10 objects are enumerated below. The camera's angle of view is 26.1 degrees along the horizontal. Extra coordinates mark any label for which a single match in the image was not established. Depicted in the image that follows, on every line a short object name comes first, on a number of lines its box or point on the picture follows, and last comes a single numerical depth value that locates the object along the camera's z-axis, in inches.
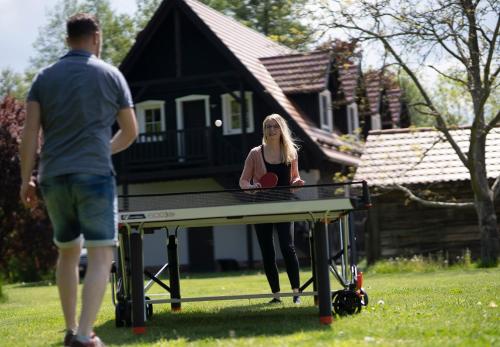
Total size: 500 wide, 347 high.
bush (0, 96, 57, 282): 1258.6
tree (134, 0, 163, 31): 2297.0
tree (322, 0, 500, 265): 882.1
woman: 390.3
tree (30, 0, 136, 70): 2235.5
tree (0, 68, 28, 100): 2593.5
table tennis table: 291.6
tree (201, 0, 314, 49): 2076.3
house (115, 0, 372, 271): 1288.1
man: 246.4
